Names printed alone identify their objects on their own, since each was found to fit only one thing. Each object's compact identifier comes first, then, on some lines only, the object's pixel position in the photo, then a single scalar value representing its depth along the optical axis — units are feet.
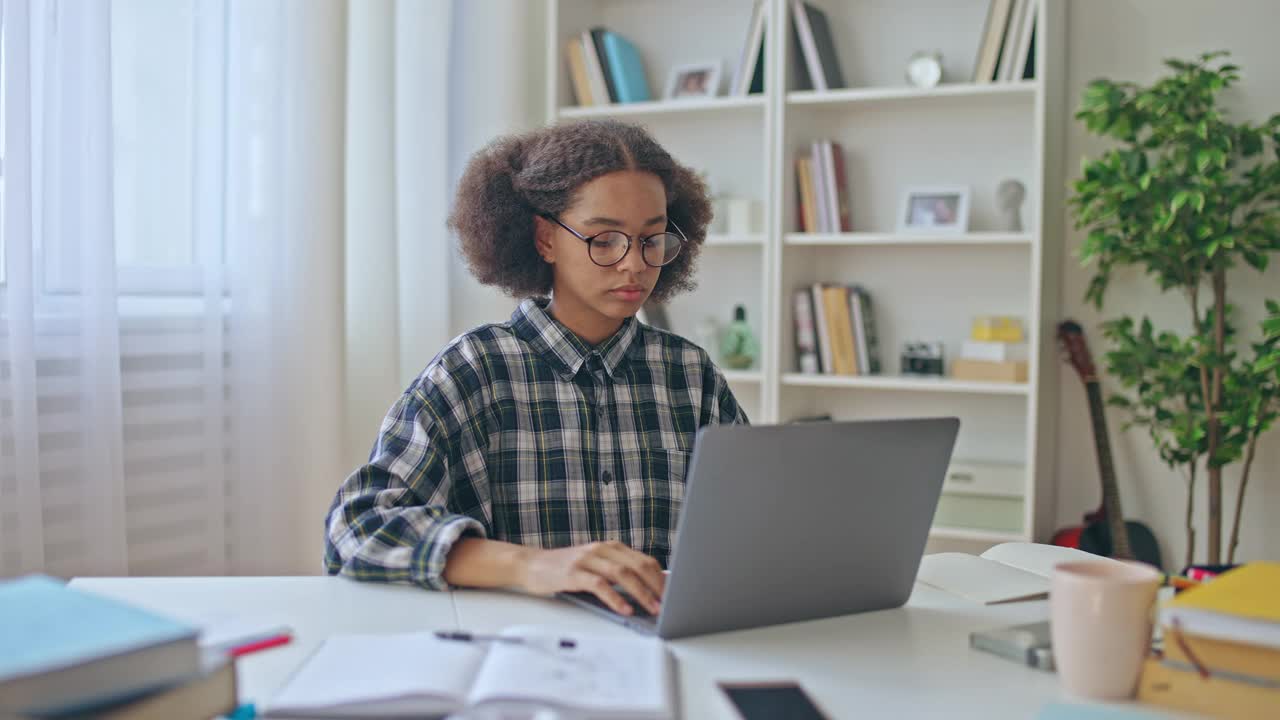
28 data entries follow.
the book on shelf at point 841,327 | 10.57
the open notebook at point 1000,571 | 4.14
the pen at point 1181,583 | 3.79
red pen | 3.12
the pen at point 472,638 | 3.19
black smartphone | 2.81
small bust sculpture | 10.21
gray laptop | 3.26
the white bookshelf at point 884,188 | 10.25
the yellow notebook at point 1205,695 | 2.78
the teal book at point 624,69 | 11.16
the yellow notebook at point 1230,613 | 2.81
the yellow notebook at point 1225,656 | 2.80
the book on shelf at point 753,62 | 10.53
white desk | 2.98
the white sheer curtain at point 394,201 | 9.14
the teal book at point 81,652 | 2.27
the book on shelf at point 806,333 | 10.64
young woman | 4.81
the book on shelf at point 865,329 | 10.57
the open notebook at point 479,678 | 2.72
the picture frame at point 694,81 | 11.11
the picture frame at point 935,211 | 10.34
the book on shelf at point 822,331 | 10.62
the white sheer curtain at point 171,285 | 6.39
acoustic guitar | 9.94
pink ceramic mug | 2.82
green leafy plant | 9.16
